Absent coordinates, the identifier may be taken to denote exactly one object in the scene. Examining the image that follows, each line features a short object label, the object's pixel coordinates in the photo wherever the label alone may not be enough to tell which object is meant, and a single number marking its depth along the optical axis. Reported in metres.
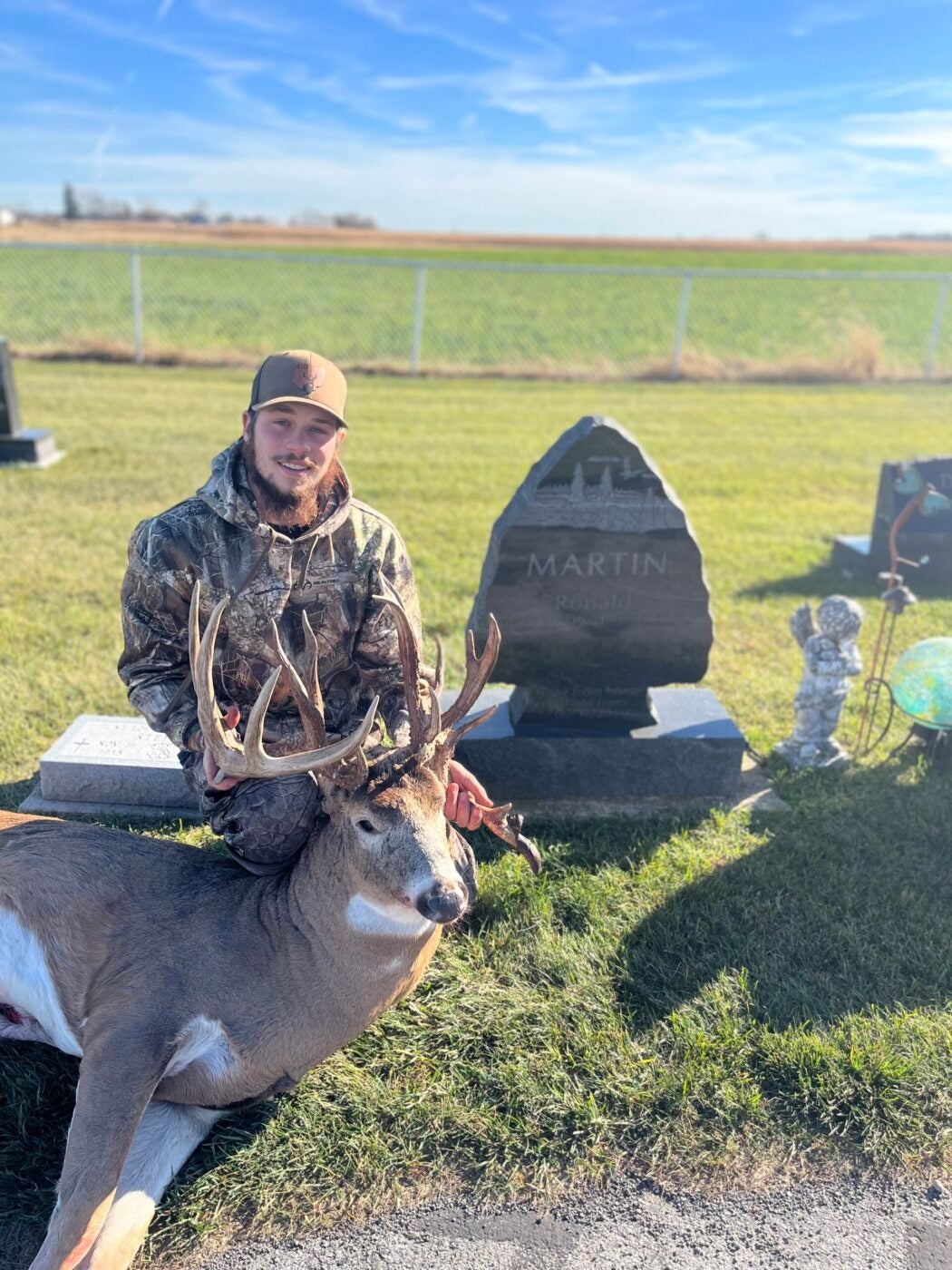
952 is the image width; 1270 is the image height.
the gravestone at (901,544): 7.32
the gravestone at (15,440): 9.96
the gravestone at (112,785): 4.31
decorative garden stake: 4.95
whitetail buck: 2.47
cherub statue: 4.76
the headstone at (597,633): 4.51
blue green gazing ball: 4.77
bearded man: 3.17
